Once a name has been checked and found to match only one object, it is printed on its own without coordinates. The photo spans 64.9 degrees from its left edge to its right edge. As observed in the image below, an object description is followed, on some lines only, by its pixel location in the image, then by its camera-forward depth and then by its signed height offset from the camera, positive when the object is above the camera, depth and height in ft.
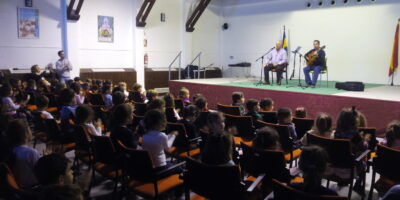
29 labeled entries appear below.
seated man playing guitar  26.51 +1.38
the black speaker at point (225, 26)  44.62 +7.30
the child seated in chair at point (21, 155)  7.52 -1.90
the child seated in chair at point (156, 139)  8.73 -1.74
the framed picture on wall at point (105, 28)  33.27 +5.14
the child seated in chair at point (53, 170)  5.67 -1.71
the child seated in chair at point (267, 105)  14.39 -1.24
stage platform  18.04 -1.22
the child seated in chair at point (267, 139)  8.14 -1.60
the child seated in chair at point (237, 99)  16.12 -1.10
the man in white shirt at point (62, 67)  27.76 +0.79
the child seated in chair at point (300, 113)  13.48 -1.49
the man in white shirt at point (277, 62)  28.55 +1.48
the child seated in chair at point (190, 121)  11.59 -1.67
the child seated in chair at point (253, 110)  13.34 -1.41
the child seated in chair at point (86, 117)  10.47 -1.39
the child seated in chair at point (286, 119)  11.47 -1.51
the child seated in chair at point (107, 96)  17.70 -1.11
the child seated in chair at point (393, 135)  9.04 -1.63
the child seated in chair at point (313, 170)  5.92 -1.76
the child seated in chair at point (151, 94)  16.81 -0.93
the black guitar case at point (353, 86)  22.88 -0.54
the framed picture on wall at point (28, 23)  28.32 +4.83
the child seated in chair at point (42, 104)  12.98 -1.18
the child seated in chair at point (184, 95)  17.02 -0.99
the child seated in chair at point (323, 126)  10.08 -1.52
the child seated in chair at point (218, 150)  7.50 -1.73
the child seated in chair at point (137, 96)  20.07 -1.23
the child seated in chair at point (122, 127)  9.32 -1.52
